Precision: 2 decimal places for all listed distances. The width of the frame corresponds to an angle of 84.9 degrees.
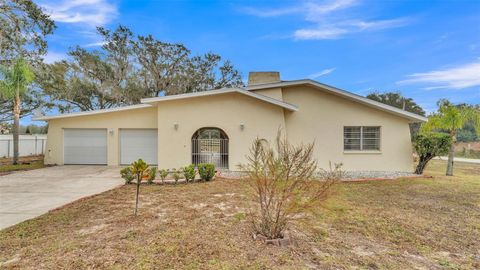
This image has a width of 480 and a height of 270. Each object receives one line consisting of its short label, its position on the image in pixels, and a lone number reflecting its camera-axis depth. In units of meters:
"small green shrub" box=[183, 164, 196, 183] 10.49
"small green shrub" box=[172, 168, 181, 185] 10.10
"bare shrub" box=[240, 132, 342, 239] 4.45
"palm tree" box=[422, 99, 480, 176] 13.43
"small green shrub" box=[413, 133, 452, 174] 12.73
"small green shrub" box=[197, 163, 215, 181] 10.84
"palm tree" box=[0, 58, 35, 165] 16.34
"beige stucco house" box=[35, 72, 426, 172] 13.58
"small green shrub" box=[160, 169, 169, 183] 10.09
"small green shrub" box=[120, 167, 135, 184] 10.09
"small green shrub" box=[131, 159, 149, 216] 6.19
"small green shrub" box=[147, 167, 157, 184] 10.01
